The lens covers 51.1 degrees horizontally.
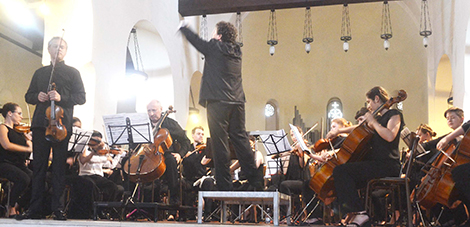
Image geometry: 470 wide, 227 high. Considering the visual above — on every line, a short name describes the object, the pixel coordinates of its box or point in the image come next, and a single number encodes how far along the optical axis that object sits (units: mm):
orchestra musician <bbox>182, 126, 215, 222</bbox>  6496
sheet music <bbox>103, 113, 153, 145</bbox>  4785
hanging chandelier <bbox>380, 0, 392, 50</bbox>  14531
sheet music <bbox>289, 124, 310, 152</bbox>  4789
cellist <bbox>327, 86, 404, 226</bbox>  4047
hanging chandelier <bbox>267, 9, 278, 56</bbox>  15397
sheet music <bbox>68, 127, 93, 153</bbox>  5027
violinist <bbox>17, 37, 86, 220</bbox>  4285
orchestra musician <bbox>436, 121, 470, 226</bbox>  3688
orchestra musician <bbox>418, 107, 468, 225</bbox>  5113
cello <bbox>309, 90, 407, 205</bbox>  4184
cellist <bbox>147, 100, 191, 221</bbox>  5727
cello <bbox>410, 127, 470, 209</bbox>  3971
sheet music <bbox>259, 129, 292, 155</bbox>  5246
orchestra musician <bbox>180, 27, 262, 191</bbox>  4215
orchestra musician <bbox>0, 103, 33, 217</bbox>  4949
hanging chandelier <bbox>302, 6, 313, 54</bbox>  15234
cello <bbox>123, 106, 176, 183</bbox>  5152
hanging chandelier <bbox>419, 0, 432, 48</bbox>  10250
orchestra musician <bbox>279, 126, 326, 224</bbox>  5755
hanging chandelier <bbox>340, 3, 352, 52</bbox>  15020
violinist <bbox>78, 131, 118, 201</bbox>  5629
